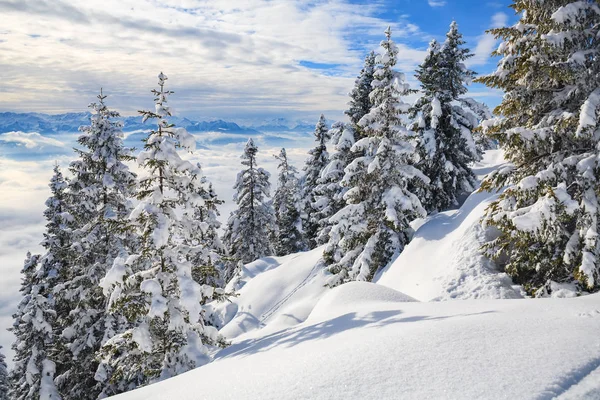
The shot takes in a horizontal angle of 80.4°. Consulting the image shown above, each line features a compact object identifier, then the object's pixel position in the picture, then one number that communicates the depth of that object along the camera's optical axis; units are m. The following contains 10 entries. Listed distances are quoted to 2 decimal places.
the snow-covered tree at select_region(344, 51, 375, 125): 26.91
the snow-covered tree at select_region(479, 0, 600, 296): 9.63
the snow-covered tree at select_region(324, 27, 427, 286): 17.58
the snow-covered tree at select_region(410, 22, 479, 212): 22.86
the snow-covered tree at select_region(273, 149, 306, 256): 44.00
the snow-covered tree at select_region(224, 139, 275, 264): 37.03
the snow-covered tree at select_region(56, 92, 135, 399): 17.69
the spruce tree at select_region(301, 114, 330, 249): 34.34
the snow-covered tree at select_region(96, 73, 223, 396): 10.66
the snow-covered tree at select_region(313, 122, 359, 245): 26.45
